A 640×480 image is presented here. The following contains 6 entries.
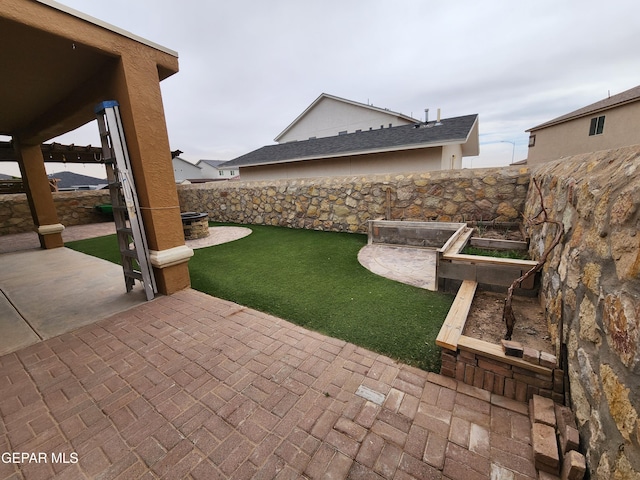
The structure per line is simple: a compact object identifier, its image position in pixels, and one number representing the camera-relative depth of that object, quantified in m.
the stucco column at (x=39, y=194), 6.11
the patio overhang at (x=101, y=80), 2.48
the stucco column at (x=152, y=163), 3.07
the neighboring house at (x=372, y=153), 9.76
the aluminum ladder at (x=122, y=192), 3.10
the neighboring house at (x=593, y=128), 12.98
